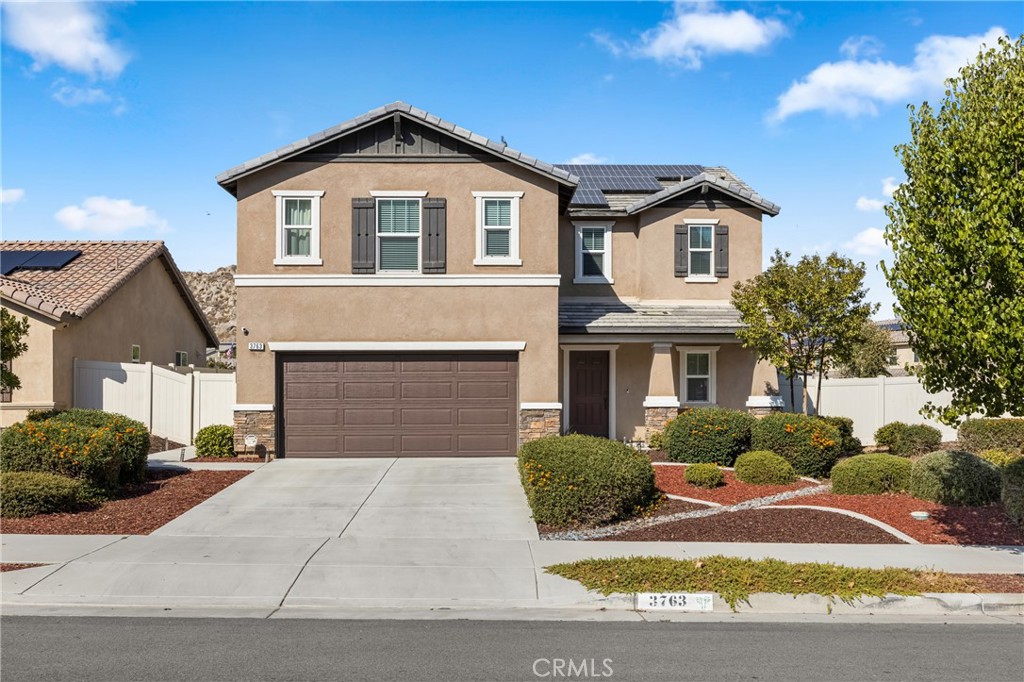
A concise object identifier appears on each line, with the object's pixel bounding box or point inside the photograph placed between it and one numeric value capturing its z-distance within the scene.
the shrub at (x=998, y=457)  16.14
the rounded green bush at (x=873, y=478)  14.76
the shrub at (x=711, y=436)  17.78
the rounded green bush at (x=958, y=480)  13.62
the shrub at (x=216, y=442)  18.73
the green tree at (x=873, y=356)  28.73
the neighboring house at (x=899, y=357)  35.78
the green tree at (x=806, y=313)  18.27
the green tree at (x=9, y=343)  15.16
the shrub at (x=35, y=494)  12.30
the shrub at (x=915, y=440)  19.44
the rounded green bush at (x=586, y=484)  12.20
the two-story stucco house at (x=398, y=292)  18.48
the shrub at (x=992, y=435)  19.00
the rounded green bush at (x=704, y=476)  15.33
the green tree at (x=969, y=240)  9.25
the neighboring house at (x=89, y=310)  20.56
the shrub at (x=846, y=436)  19.45
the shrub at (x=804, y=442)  16.98
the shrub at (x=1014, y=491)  12.30
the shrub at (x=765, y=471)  15.86
